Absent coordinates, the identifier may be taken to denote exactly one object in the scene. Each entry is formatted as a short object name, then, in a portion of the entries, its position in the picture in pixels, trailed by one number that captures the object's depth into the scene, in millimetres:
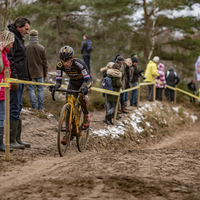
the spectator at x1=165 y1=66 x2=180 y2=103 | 33187
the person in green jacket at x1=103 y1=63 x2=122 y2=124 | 18828
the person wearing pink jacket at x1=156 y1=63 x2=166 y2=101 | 30234
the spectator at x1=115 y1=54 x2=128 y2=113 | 19772
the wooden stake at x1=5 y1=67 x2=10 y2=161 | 10524
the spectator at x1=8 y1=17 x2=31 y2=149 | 12109
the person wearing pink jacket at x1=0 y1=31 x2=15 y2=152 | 10937
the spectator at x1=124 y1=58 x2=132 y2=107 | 21594
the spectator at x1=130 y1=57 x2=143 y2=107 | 24328
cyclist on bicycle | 11992
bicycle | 11783
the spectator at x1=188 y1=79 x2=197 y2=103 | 41616
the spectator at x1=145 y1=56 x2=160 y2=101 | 28327
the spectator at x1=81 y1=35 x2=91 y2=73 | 28562
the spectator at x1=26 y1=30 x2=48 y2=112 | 18062
